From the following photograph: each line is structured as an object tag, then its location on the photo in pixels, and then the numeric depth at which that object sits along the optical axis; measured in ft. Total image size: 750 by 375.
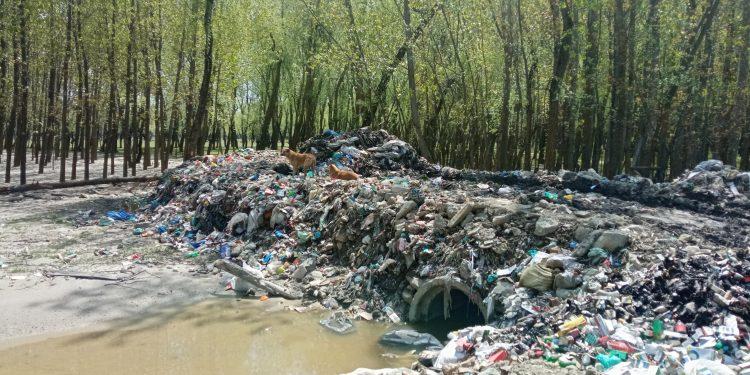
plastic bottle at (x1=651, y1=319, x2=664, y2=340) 18.88
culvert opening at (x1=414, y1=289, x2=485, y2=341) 25.77
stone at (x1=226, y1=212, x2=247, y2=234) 37.74
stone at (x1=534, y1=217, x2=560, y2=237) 25.16
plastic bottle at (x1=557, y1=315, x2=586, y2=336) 19.71
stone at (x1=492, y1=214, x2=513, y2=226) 26.68
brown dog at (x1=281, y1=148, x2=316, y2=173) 44.37
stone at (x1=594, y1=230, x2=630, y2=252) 23.15
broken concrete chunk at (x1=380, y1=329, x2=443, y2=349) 23.12
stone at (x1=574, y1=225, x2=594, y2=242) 24.29
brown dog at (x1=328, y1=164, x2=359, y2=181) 39.06
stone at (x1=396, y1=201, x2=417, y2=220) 30.14
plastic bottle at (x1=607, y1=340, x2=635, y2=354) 18.16
